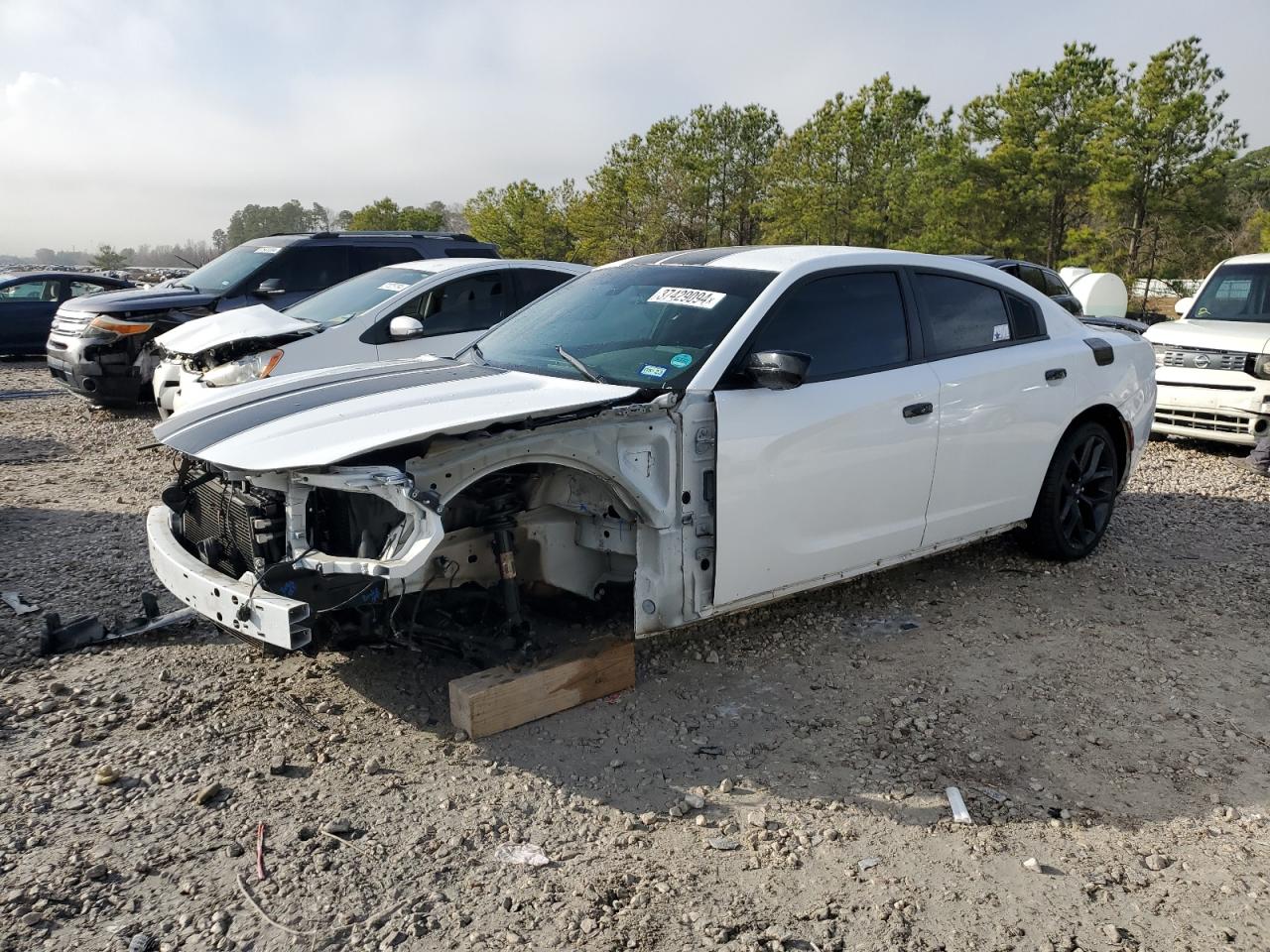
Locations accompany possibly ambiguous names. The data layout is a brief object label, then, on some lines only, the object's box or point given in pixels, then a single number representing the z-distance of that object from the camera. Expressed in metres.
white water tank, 23.47
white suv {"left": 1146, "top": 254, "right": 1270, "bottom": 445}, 8.42
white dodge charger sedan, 3.32
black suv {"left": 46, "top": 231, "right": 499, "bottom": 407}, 10.11
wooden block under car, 3.59
